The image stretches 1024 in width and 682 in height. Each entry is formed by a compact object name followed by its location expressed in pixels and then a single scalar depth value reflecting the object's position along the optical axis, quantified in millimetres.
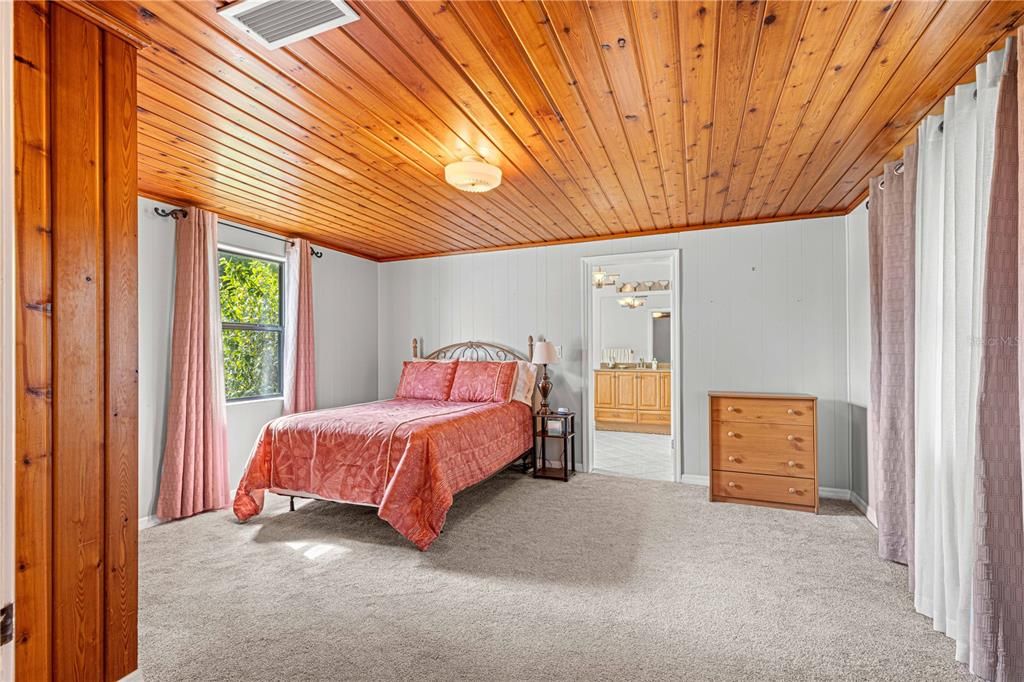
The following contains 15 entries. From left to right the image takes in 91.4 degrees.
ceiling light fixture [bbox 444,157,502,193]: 2678
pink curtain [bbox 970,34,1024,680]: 1694
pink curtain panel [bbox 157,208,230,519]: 3537
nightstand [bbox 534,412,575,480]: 4672
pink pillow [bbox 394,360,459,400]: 4902
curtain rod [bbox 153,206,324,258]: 3559
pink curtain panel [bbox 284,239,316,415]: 4582
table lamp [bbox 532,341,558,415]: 4723
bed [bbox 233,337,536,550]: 3039
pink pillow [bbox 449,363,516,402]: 4668
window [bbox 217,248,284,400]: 4234
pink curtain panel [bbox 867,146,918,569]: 2631
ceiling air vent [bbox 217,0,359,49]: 1544
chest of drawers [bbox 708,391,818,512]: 3707
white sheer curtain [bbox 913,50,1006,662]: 1869
